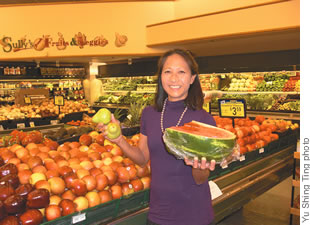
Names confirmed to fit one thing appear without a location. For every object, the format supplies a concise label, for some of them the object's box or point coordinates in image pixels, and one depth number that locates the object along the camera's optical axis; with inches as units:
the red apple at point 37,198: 68.7
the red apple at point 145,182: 94.7
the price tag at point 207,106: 166.7
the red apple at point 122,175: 91.1
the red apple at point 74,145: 117.7
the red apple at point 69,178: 81.9
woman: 61.6
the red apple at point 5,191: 69.4
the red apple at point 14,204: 64.8
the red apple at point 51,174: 83.8
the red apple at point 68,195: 78.9
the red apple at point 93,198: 79.6
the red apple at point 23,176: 83.0
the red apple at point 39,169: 86.9
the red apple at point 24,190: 70.8
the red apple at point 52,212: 70.4
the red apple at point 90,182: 82.6
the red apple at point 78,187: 79.4
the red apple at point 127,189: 89.6
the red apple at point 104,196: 82.7
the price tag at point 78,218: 70.6
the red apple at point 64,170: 86.4
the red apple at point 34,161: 90.8
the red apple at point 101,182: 84.4
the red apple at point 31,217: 65.4
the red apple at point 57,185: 79.0
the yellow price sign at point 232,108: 147.6
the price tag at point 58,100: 268.1
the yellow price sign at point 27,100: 298.1
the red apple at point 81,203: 76.2
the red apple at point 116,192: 86.7
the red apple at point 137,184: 90.7
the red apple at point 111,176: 87.6
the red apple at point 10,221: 63.5
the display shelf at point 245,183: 108.5
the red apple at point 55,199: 75.1
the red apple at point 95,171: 88.5
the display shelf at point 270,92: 268.0
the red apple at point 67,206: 72.7
